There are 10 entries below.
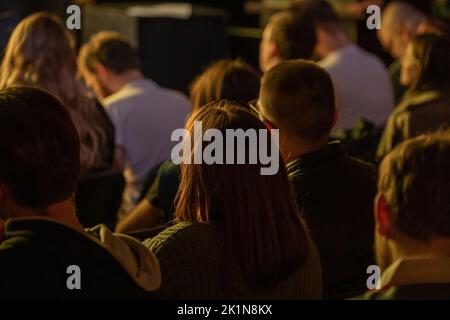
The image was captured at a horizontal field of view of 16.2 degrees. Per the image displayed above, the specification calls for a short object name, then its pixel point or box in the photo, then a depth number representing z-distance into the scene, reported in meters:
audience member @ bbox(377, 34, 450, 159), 6.59
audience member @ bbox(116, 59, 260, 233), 5.23
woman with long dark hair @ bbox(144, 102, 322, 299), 3.30
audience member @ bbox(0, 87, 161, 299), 2.91
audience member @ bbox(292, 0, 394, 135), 8.12
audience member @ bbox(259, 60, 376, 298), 4.27
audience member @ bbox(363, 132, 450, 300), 2.80
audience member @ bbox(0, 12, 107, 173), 6.09
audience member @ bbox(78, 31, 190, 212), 6.78
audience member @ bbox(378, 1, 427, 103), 9.56
